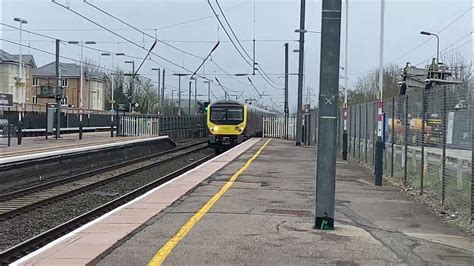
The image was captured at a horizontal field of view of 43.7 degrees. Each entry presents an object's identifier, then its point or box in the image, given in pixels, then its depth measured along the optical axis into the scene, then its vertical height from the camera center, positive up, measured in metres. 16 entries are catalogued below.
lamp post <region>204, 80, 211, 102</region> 92.19 +4.25
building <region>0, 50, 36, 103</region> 72.69 +5.37
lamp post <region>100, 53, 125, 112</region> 56.47 +6.01
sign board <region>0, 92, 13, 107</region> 35.84 +0.83
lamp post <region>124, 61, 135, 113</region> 55.95 +2.02
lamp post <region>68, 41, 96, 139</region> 48.66 +6.04
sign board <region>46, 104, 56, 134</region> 41.22 -0.25
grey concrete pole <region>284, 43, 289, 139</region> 49.41 +2.61
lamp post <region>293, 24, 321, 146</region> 35.12 +2.76
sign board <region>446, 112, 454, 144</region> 11.38 -0.12
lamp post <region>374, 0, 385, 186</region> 15.62 -0.33
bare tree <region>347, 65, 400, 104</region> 46.50 +3.24
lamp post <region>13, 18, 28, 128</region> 42.37 +3.03
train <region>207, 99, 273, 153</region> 37.03 -0.32
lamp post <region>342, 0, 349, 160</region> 25.45 -0.07
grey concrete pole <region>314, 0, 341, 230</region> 9.07 +0.14
